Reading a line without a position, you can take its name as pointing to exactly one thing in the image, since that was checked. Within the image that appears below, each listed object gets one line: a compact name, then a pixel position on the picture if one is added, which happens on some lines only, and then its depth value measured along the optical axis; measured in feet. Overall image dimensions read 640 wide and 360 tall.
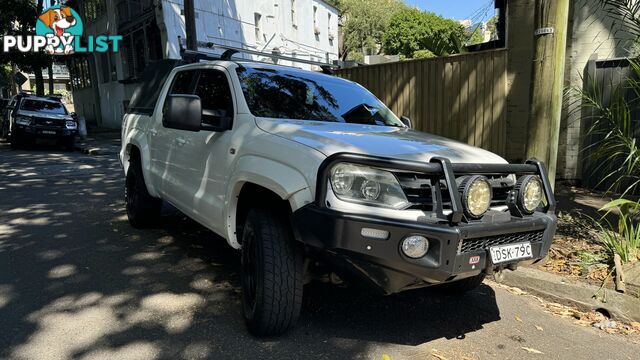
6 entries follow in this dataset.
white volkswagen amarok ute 8.55
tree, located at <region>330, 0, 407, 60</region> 150.71
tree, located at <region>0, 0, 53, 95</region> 69.51
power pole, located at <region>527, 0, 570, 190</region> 13.52
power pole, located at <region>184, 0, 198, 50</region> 31.76
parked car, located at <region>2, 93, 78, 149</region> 50.21
